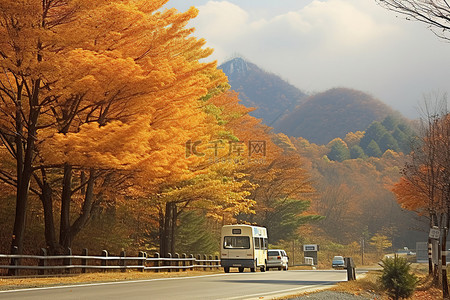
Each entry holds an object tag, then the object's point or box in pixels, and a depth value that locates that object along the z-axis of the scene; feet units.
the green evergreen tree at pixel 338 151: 580.71
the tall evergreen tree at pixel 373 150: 576.20
